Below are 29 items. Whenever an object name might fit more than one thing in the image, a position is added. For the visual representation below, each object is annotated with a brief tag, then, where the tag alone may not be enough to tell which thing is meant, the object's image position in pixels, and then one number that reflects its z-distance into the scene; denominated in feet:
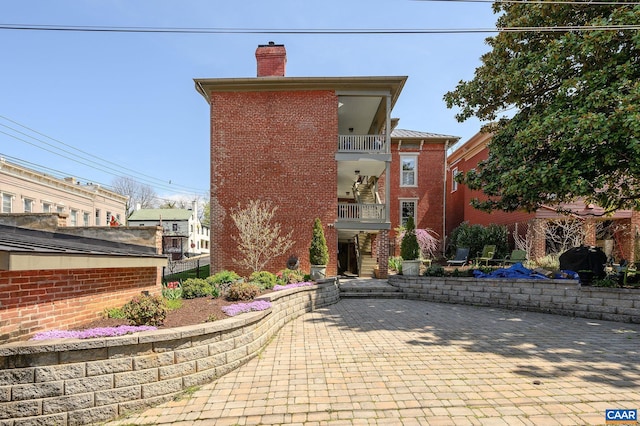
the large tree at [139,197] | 188.03
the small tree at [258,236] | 40.08
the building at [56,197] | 71.67
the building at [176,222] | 160.85
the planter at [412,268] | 39.17
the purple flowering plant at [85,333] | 12.45
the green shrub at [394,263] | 49.90
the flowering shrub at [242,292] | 22.07
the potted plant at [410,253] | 39.24
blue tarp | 31.68
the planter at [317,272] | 36.65
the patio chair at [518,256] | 45.37
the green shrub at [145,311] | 15.01
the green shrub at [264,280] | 28.04
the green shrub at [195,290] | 24.39
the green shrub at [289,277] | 32.30
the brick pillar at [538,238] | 52.60
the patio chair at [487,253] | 48.78
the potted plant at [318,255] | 36.76
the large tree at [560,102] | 24.04
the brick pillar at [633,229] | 52.07
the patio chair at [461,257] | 51.11
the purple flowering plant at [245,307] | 18.25
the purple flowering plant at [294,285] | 27.16
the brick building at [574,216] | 52.65
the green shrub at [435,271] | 37.09
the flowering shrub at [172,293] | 24.08
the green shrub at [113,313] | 17.61
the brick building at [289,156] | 46.78
